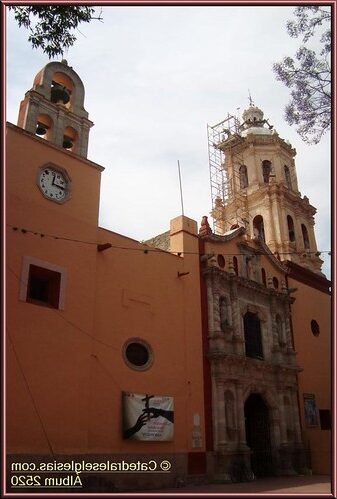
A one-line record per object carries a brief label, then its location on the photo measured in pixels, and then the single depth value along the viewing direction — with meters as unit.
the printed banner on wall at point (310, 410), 23.42
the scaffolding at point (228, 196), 32.97
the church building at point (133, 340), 13.67
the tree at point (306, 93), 10.67
